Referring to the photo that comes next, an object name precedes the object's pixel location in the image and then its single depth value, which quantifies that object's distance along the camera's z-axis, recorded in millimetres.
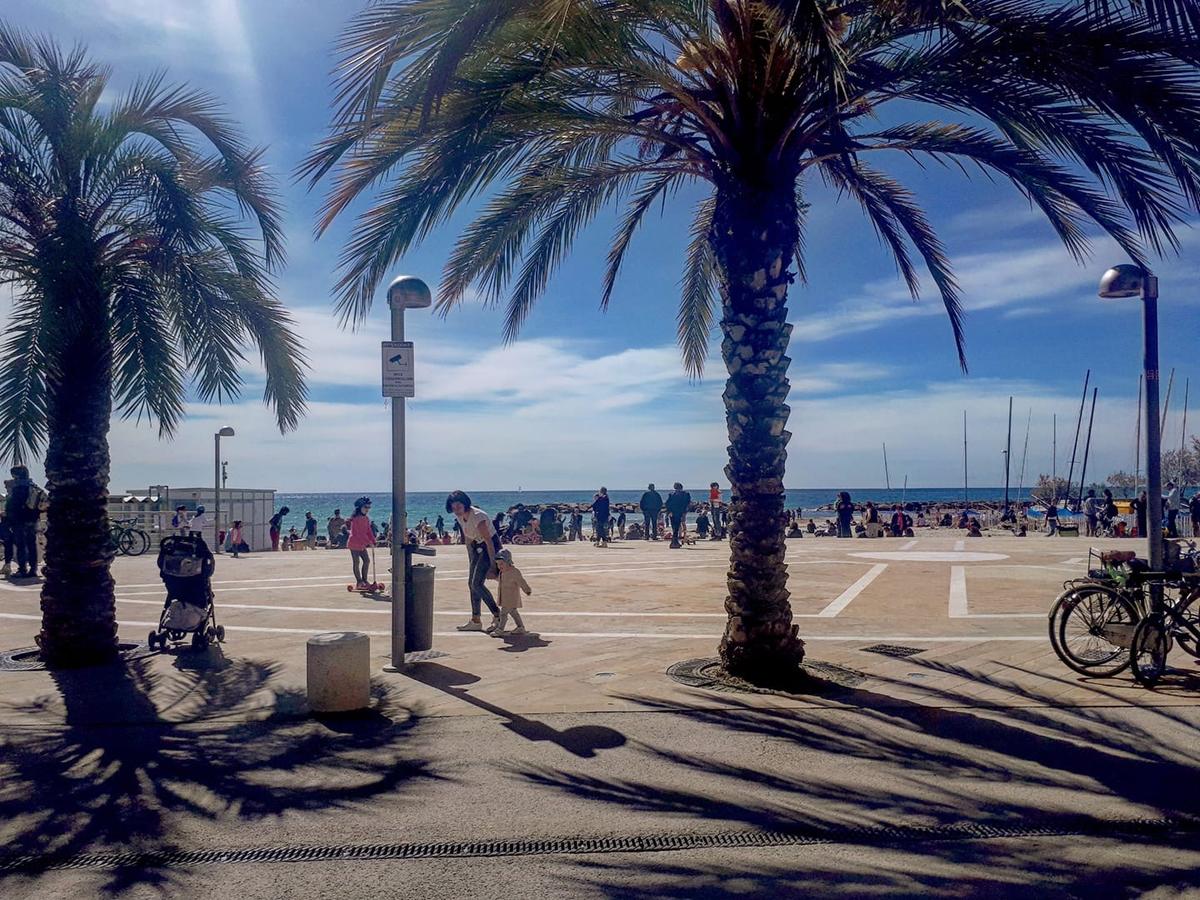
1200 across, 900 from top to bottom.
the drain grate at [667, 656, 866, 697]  7316
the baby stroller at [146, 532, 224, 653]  9023
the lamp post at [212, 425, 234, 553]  24972
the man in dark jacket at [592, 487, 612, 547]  24875
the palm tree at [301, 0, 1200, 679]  6176
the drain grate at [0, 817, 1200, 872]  4164
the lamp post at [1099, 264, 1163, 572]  8094
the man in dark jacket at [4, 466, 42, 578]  15562
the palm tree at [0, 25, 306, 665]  8234
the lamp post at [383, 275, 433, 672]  8039
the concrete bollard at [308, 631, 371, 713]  6598
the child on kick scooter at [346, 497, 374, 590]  14477
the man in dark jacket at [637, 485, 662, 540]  27156
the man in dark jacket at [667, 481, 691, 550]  24469
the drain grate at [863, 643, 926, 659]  8694
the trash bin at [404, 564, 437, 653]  8867
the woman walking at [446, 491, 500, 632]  10211
